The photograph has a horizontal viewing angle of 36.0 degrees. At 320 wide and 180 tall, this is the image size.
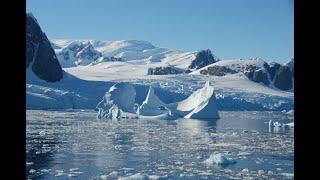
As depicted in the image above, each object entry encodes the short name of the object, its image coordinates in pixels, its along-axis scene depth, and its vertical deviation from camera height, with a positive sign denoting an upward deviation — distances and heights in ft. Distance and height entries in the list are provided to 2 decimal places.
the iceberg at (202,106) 164.66 -4.40
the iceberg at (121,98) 169.99 -1.59
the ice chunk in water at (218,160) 55.83 -7.63
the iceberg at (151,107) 169.89 -4.75
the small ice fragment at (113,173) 47.32 -7.81
